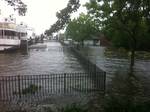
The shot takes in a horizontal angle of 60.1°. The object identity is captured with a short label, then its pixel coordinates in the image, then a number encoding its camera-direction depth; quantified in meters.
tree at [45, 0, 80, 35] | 3.98
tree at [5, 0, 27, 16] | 4.63
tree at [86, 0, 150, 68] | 12.08
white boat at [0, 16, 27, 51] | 26.52
